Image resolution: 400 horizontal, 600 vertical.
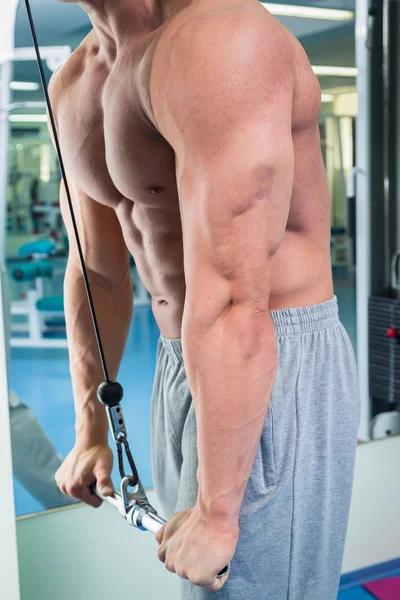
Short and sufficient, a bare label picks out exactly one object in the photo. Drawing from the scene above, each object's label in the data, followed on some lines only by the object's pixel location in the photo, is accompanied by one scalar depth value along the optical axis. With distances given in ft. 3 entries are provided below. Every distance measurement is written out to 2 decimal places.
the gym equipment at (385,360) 8.73
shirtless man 3.01
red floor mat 8.09
